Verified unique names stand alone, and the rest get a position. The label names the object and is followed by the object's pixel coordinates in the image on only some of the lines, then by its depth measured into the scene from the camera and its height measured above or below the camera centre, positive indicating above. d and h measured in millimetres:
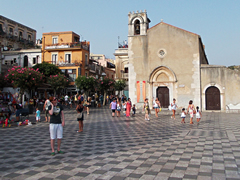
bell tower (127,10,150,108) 25719 +4626
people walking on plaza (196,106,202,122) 14562 -907
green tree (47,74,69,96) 32562 +2635
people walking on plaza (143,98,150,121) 16781 -886
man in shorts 7189 -708
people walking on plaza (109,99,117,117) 19362 -509
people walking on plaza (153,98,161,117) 19328 -445
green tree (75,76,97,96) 32344 +2378
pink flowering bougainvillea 22250 +2202
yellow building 42844 +8834
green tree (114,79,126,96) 40453 +2550
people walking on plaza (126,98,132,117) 18641 -653
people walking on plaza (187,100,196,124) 14578 -665
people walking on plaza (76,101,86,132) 11765 -725
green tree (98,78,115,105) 35281 +2391
